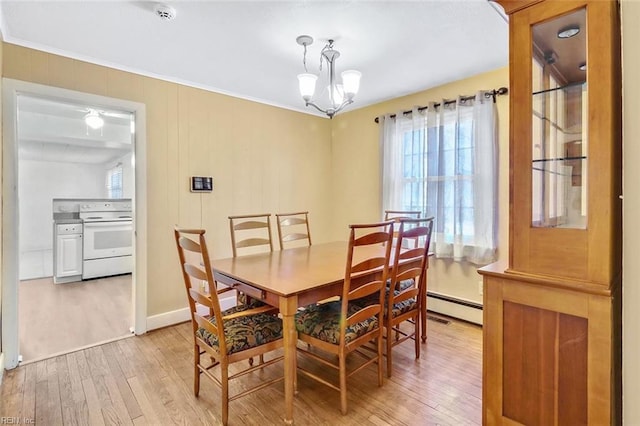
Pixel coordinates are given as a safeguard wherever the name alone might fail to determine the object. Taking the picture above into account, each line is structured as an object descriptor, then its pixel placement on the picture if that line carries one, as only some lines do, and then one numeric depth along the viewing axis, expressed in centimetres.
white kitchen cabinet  455
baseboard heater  297
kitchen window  686
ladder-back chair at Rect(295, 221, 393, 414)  173
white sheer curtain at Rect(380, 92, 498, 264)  282
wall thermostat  312
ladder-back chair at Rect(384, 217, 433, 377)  203
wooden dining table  161
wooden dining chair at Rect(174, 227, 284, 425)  160
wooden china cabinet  111
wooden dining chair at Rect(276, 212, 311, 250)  286
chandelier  213
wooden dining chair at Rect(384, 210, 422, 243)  303
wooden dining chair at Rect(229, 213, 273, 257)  258
